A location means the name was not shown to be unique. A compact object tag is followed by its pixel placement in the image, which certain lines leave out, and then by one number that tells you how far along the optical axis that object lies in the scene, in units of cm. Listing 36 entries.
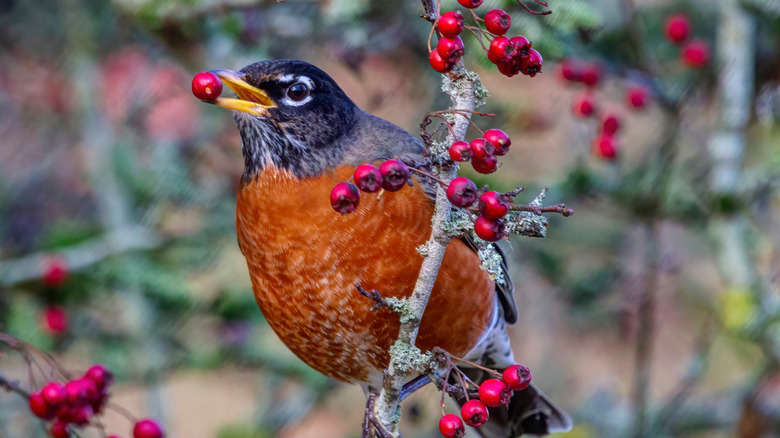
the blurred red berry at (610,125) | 350
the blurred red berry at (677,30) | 353
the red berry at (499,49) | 326
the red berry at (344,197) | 326
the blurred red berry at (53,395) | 333
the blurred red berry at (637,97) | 351
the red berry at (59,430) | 334
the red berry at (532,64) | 326
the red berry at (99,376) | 335
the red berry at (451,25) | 325
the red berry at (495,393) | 330
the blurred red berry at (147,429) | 337
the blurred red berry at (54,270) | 351
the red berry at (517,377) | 330
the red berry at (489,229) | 325
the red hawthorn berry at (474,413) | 329
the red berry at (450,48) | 325
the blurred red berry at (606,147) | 350
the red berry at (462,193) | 324
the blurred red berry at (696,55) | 354
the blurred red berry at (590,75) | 349
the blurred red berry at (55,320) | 353
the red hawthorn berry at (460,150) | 325
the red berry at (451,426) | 329
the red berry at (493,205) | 324
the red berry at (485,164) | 325
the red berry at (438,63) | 325
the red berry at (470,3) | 325
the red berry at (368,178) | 326
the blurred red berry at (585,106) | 349
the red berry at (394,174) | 325
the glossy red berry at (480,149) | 325
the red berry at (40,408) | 333
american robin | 336
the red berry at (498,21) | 327
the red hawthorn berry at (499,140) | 326
